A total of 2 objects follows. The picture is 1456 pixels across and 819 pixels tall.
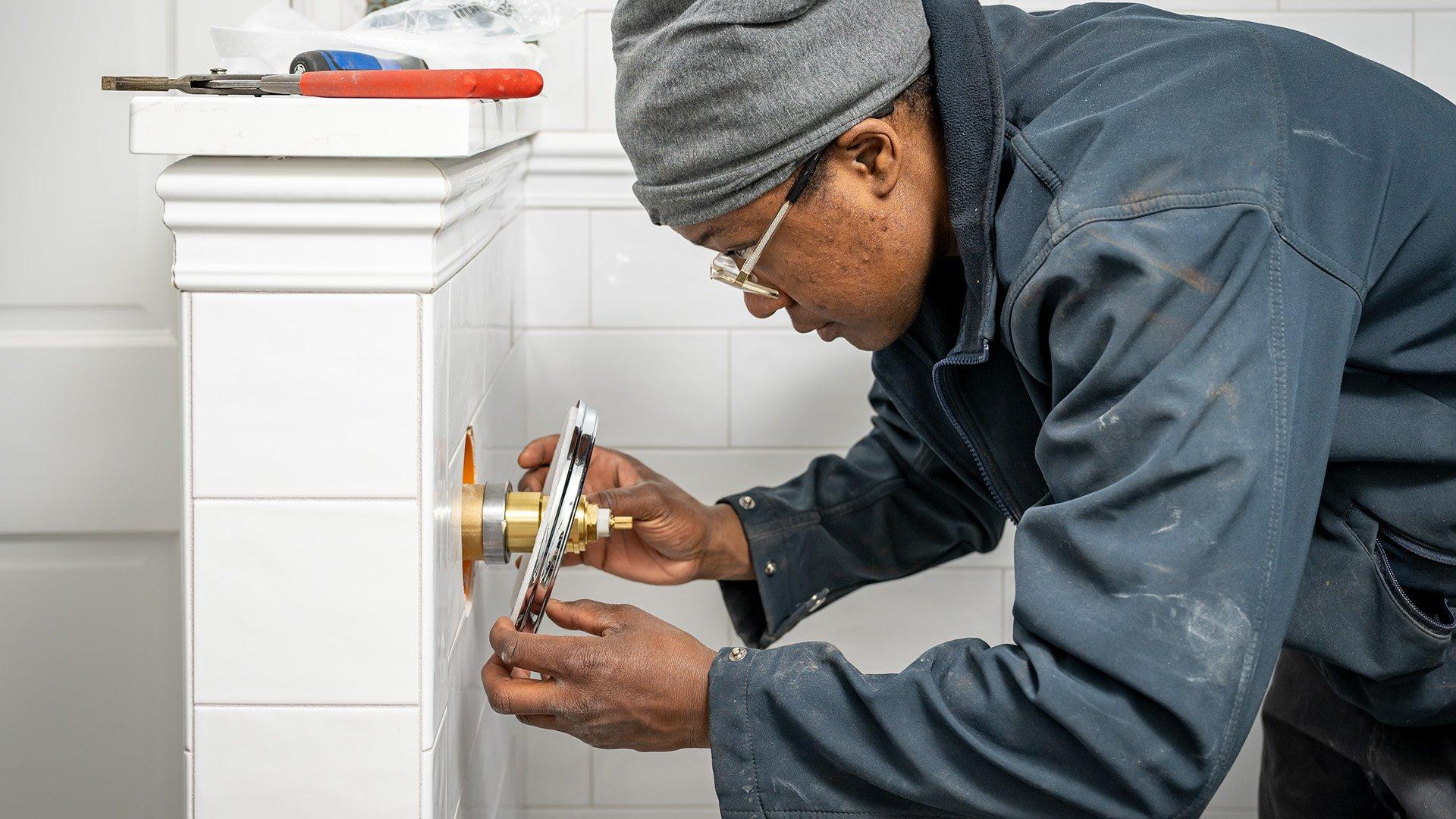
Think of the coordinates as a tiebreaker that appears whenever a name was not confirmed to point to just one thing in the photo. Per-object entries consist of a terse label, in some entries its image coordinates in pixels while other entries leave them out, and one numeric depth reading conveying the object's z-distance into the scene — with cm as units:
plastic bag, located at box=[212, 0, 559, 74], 98
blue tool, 81
